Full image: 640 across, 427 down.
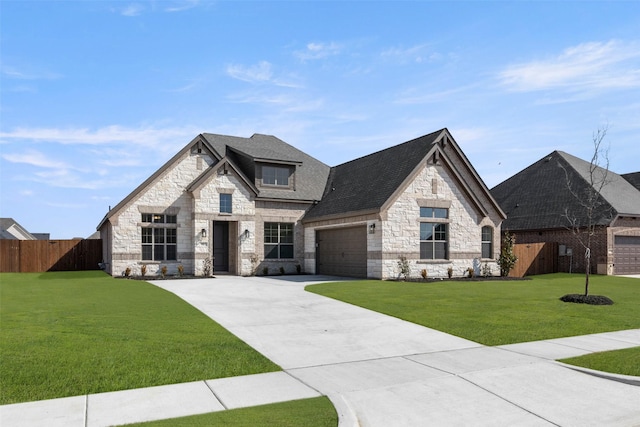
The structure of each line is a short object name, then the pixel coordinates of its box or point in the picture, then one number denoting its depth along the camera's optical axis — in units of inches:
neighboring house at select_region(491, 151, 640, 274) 1149.1
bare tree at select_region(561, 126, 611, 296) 1157.7
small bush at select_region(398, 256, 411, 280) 900.0
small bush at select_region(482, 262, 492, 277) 1021.2
